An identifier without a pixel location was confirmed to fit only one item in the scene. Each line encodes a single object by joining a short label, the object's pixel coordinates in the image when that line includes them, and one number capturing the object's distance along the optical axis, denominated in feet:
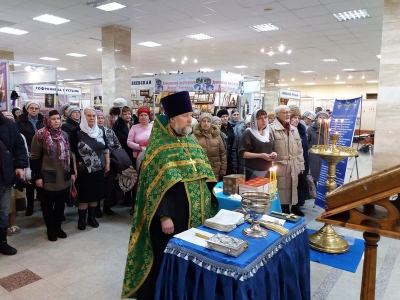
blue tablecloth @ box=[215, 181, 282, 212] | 8.87
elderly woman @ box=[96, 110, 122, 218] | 13.76
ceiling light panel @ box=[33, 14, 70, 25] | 24.62
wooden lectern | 3.47
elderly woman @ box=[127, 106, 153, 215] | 14.50
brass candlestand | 9.24
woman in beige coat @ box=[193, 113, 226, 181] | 13.61
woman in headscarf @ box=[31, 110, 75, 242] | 11.31
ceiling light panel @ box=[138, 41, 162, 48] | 33.27
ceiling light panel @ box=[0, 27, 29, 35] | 28.40
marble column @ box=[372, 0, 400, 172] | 14.84
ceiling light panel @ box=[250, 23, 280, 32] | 25.83
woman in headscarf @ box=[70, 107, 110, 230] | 12.25
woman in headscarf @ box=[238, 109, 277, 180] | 12.40
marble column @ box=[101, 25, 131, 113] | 27.12
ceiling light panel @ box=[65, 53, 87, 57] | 40.35
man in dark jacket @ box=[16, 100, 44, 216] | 14.84
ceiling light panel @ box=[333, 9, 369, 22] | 21.81
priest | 6.73
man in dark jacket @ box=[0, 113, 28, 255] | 10.08
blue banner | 14.12
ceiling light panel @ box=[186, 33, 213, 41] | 29.51
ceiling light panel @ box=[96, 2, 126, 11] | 21.30
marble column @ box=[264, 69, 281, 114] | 47.88
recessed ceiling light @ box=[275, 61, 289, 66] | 43.98
